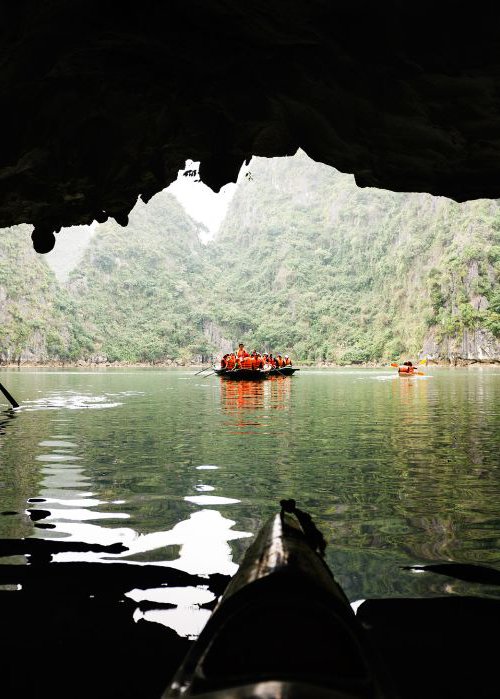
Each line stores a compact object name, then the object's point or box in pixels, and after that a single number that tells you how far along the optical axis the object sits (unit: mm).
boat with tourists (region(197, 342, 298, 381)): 33281
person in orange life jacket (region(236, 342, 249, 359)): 34756
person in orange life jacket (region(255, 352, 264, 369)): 34509
